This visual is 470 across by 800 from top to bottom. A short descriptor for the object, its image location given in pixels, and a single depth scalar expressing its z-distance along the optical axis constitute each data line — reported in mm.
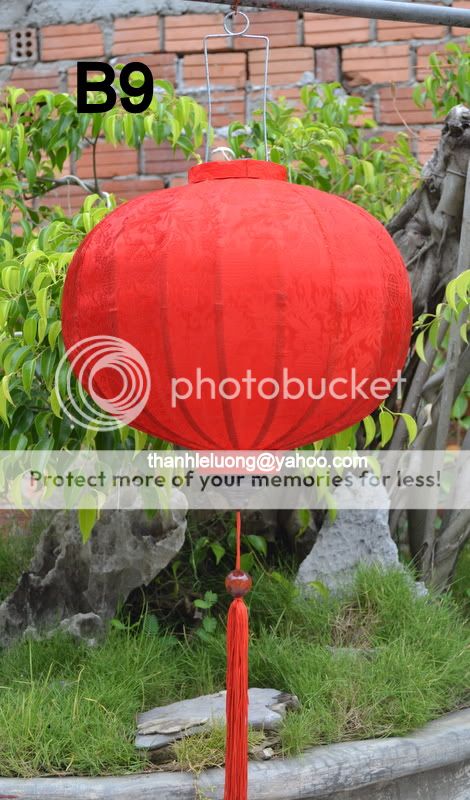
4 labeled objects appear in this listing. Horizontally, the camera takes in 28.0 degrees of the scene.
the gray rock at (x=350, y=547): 2799
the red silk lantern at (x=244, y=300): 1422
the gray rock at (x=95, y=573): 2670
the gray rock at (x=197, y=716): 2139
